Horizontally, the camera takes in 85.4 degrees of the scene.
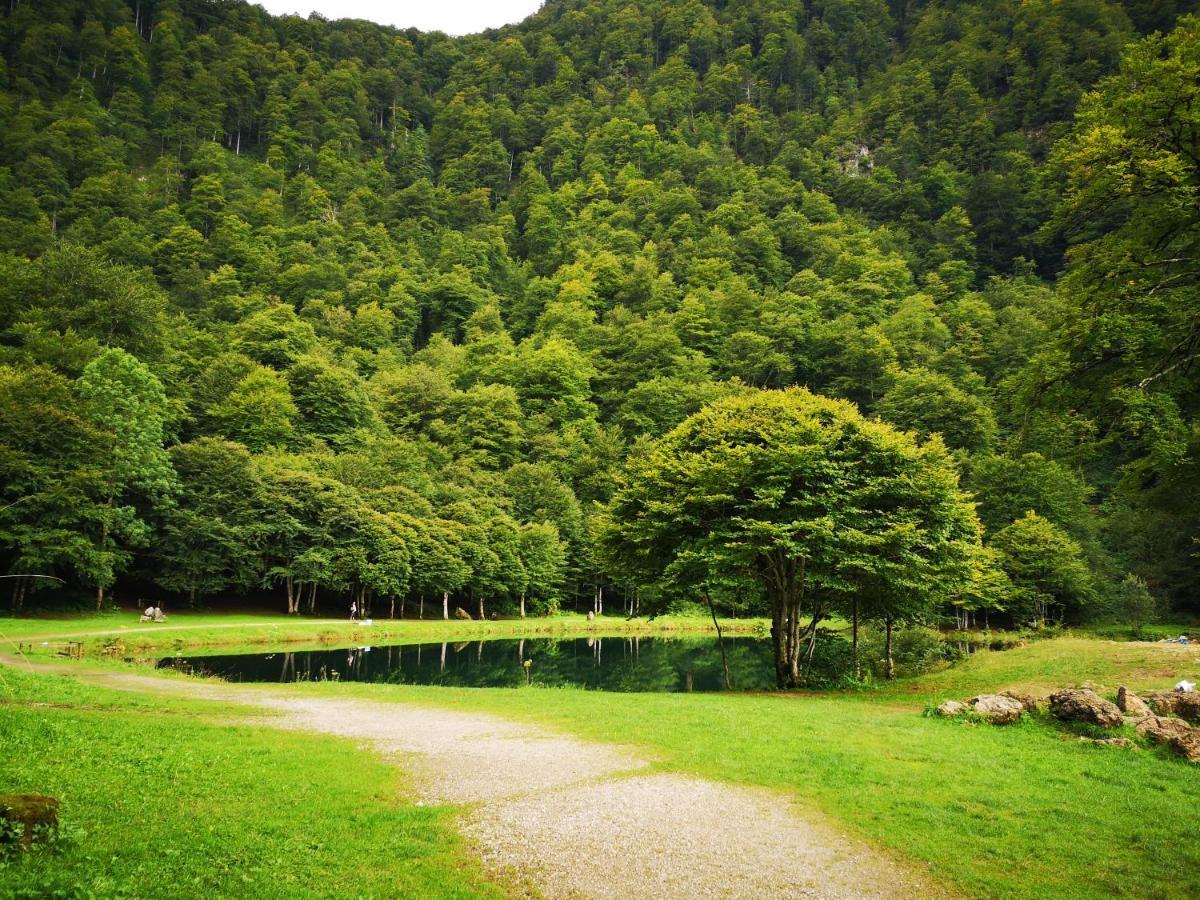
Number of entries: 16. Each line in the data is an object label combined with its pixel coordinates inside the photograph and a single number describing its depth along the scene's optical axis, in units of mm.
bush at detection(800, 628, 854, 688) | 23203
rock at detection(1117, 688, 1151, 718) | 13633
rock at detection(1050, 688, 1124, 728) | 13180
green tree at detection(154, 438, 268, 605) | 44594
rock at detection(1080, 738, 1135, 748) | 12305
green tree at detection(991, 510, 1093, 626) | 50312
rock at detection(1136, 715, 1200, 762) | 11617
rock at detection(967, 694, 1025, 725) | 14453
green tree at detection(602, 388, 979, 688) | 20953
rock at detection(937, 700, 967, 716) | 15555
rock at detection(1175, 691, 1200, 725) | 13938
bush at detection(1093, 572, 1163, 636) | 47719
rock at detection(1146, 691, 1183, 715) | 14211
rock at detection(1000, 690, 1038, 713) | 14883
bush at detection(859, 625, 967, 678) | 28719
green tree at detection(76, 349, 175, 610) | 39844
